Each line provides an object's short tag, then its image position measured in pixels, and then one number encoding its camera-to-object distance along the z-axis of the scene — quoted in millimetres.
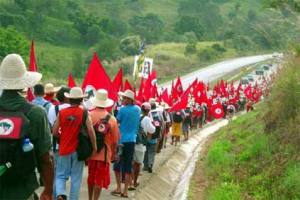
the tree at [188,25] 116375
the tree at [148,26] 105812
